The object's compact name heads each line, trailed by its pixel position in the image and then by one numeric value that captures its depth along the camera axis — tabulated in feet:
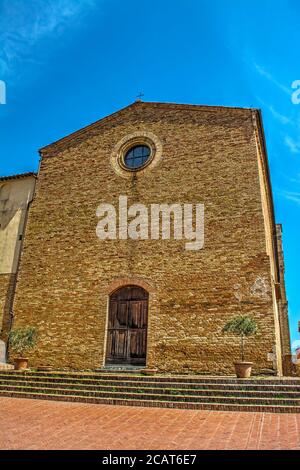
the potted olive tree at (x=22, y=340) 39.99
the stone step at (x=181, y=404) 23.35
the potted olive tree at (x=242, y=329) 31.17
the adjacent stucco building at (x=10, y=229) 47.93
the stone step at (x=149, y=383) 26.48
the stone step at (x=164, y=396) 24.40
